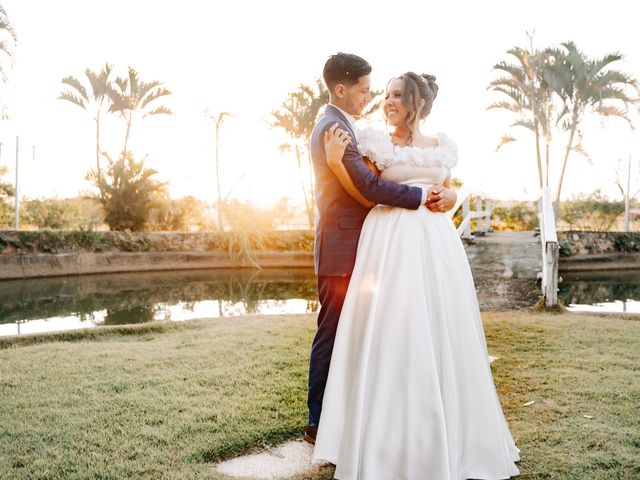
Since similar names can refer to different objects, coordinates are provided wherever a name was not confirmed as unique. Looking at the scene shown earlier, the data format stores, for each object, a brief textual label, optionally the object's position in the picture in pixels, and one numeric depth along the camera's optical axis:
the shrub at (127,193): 16.91
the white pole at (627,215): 20.56
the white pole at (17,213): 18.20
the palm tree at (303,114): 19.88
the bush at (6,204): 19.64
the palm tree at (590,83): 16.84
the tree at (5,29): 11.46
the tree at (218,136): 17.88
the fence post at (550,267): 6.95
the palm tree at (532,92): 17.27
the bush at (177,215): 17.80
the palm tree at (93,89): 18.70
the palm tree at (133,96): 18.70
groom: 2.69
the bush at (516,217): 19.09
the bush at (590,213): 20.59
